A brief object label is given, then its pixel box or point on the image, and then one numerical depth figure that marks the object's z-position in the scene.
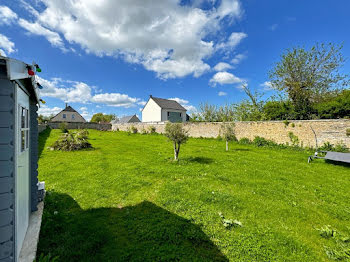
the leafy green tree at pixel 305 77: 17.53
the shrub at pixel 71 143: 12.66
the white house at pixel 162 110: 37.94
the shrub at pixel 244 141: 16.96
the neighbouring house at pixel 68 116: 43.78
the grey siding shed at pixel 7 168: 1.94
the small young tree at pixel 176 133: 9.09
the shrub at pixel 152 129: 28.53
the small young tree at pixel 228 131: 12.76
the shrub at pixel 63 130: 24.81
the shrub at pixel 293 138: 13.86
